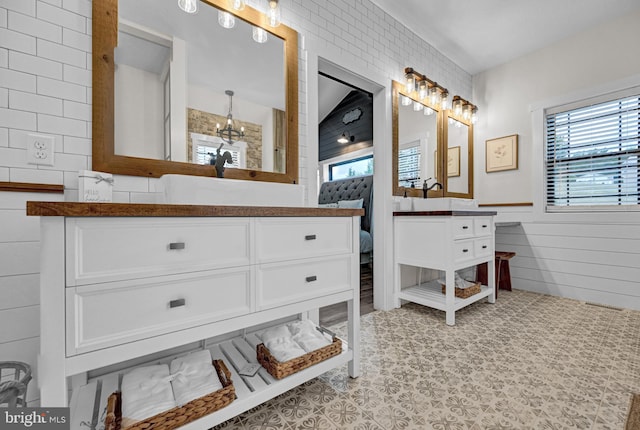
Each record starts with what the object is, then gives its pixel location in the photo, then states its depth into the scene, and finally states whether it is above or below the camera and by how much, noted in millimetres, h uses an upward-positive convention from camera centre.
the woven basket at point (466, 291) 2473 -677
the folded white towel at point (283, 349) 1298 -637
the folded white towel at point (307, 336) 1414 -635
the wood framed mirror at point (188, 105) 1260 +599
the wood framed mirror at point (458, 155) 3266 +739
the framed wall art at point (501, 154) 3299 +743
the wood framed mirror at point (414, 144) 2660 +734
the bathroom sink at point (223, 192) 1158 +108
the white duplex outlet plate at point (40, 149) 1127 +273
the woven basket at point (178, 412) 917 -682
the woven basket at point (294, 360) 1244 -673
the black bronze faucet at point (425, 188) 2880 +287
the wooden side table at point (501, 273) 3088 -659
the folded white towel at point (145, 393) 961 -660
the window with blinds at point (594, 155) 2621 +600
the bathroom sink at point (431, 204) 2738 +111
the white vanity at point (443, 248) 2264 -282
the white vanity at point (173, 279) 790 -228
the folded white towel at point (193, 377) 1069 -661
